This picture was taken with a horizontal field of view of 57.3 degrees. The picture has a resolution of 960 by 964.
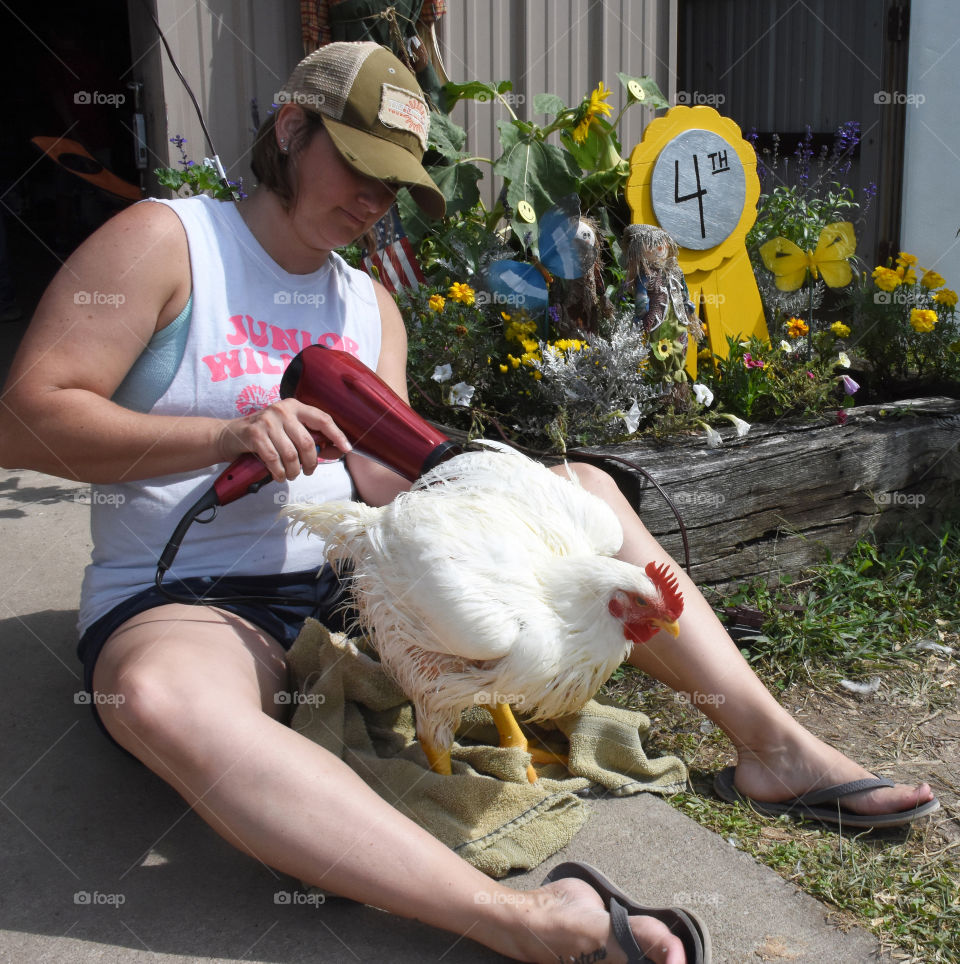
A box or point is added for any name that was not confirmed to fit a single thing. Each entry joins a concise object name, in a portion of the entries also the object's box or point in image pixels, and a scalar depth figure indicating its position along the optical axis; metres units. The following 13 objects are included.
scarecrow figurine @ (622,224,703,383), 2.97
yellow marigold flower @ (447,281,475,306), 3.04
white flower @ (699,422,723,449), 2.73
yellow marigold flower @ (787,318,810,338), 3.30
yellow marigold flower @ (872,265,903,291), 3.48
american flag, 3.30
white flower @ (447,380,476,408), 2.86
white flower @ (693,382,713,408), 2.90
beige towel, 1.66
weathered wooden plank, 2.63
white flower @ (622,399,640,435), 2.77
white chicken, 1.48
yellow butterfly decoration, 3.54
